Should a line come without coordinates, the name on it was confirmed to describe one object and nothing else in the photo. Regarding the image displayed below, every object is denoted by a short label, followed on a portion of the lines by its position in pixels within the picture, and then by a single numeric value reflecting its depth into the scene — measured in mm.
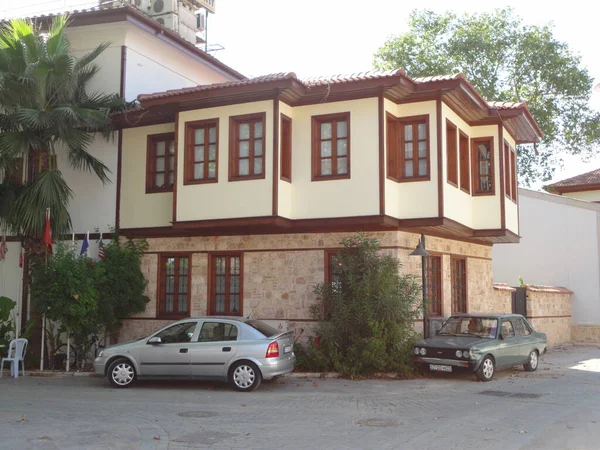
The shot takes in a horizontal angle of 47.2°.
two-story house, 15594
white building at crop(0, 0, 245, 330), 18797
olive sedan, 13922
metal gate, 21609
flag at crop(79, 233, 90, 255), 17569
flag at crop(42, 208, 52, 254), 16391
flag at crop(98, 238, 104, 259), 17531
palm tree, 16281
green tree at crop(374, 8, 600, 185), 34250
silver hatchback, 12922
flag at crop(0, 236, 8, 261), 18688
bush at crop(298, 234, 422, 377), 14672
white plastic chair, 16047
